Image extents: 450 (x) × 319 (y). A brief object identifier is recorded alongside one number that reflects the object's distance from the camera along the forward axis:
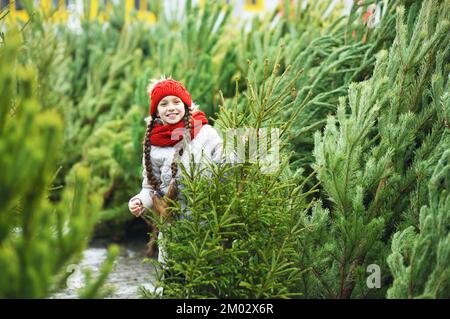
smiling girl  4.53
